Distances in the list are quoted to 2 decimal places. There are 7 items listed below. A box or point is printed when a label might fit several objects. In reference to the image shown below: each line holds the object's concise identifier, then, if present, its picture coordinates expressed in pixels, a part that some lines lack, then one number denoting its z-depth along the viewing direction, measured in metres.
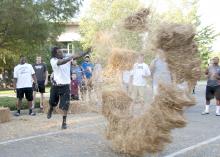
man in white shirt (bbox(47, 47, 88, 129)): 11.03
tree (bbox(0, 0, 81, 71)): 15.35
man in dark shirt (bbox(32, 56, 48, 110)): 15.97
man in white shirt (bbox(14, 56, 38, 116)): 14.65
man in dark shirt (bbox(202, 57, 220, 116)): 14.39
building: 54.91
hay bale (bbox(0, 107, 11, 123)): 12.84
